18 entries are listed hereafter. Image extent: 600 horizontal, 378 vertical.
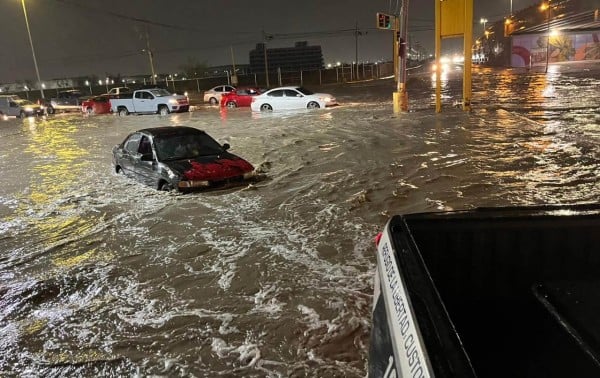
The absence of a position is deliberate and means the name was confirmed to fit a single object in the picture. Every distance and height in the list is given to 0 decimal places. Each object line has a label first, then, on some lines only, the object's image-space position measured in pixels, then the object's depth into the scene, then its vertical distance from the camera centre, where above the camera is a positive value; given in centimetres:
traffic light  2261 +212
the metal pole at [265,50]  5899 +343
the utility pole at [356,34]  8025 +571
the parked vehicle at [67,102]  4150 -70
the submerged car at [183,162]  912 -147
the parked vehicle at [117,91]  3512 -15
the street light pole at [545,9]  4297 +418
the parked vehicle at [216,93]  3509 -85
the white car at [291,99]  2595 -129
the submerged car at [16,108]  3634 -77
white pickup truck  2920 -95
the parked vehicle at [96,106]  3425 -101
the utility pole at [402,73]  2084 -28
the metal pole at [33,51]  4142 +383
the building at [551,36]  4591 +193
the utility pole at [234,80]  5546 -3
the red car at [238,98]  3094 -112
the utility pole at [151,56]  5766 +343
